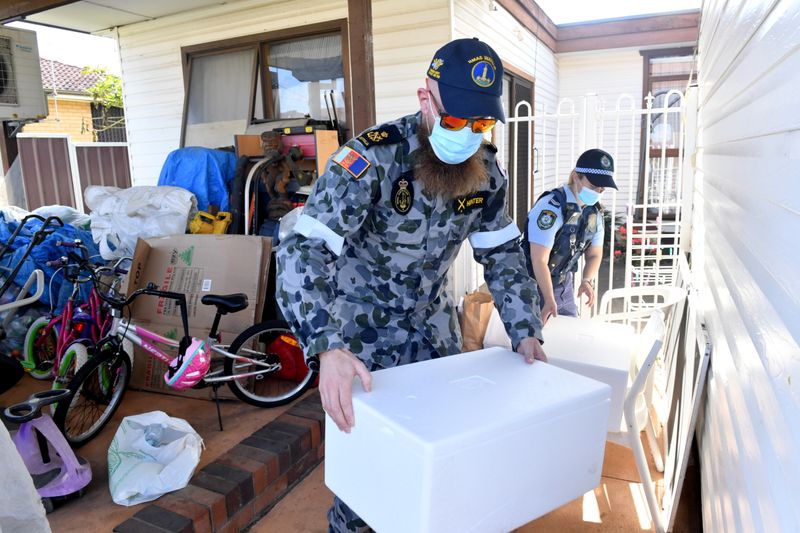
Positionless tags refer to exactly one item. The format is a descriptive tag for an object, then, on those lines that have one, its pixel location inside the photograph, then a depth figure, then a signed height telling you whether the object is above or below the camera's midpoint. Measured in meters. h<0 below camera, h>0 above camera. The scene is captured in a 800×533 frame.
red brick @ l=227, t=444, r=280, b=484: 2.47 -1.22
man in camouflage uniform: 1.34 -0.18
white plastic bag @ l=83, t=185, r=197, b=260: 3.96 -0.23
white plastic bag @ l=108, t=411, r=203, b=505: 2.23 -1.14
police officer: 3.03 -0.32
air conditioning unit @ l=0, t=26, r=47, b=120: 5.27 +1.05
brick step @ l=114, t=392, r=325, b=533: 2.09 -1.23
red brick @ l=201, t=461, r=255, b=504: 2.32 -1.22
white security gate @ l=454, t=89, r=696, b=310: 4.57 +0.00
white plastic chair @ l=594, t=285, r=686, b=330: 2.48 -0.63
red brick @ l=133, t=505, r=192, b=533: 2.02 -1.22
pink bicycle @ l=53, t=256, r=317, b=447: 2.81 -1.00
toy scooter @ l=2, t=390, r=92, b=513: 2.20 -1.07
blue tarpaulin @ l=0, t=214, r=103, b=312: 3.79 -0.48
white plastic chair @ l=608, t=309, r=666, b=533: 1.92 -0.82
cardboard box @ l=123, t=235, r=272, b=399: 3.43 -0.61
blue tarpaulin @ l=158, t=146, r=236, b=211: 4.75 +0.05
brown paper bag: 3.74 -0.98
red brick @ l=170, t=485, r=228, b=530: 2.15 -1.22
